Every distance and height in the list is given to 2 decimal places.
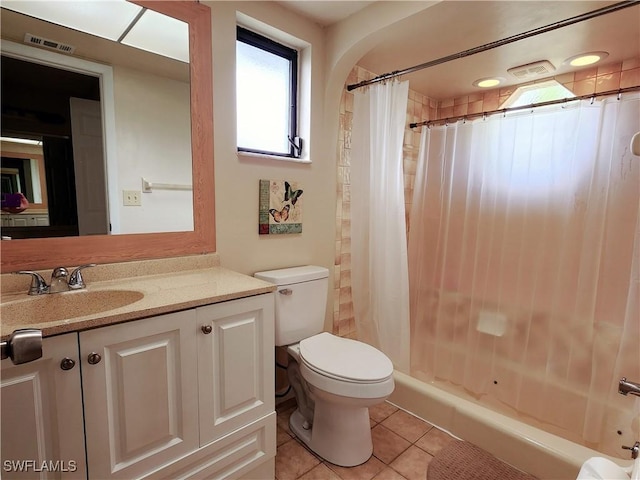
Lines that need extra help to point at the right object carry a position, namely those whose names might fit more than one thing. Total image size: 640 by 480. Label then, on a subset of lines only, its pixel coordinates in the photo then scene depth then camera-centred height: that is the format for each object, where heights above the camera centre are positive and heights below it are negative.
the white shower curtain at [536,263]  1.59 -0.32
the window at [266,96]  1.83 +0.62
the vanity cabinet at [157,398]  0.90 -0.63
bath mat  1.50 -1.22
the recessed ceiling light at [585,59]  1.92 +0.89
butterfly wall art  1.83 -0.03
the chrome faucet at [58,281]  1.19 -0.31
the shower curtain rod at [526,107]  1.55 +0.55
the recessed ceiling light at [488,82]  2.34 +0.90
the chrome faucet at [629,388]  0.89 -0.48
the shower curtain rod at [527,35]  1.21 +0.73
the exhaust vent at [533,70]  2.07 +0.89
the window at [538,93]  2.33 +0.84
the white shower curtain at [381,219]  1.96 -0.09
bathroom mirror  1.22 +0.35
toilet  1.46 -0.76
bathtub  1.45 -1.10
